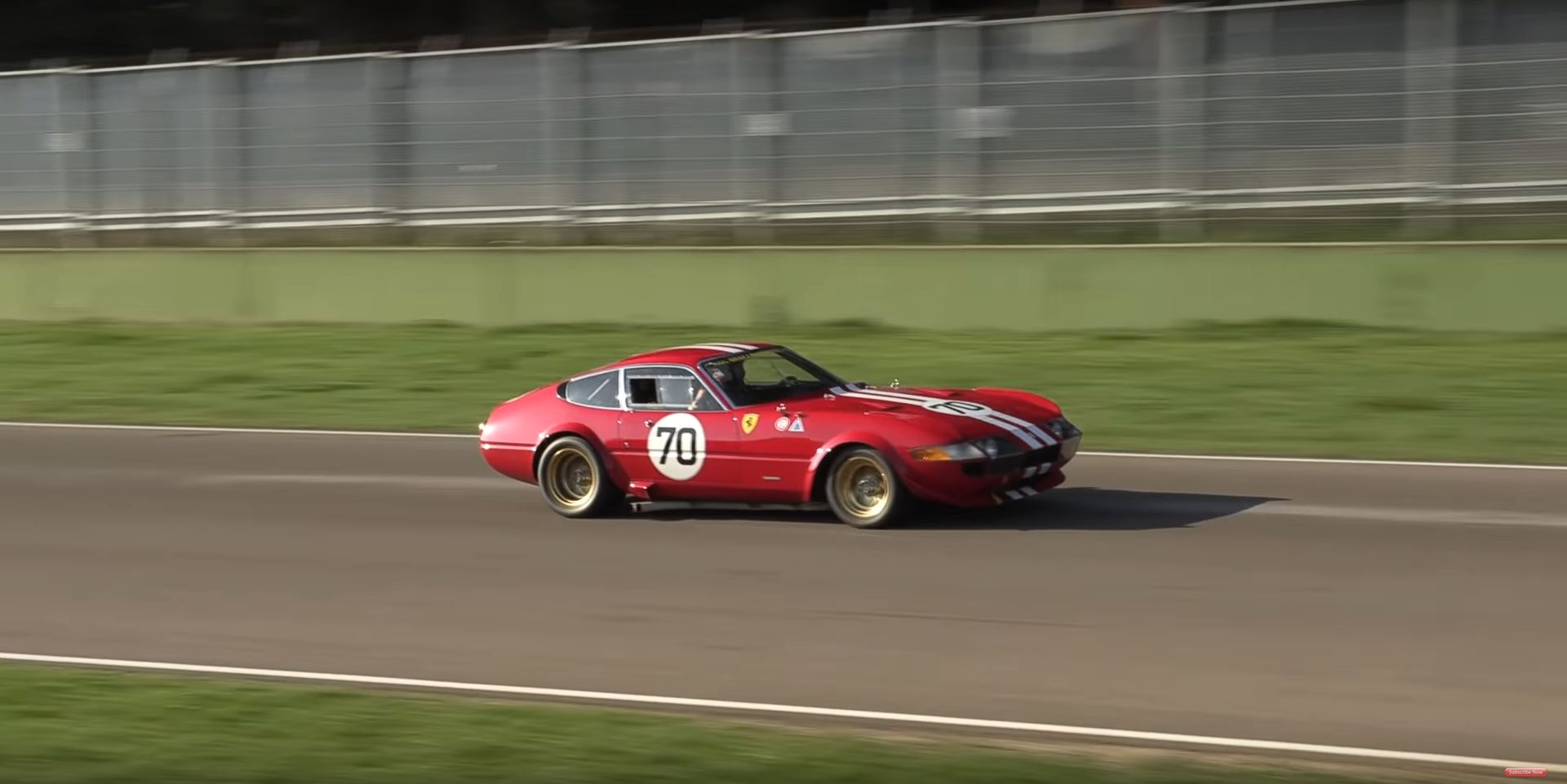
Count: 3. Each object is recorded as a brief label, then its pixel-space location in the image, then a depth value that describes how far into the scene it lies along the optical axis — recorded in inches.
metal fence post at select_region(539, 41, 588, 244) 895.7
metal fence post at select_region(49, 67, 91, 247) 1019.9
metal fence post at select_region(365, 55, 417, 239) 938.7
